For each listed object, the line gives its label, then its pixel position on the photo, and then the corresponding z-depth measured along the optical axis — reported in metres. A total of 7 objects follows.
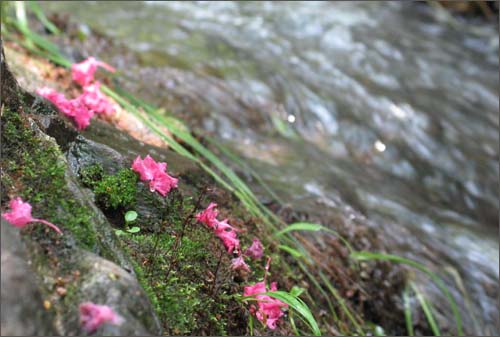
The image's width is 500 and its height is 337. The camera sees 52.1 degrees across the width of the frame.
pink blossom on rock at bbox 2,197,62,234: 1.36
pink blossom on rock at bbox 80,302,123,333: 1.24
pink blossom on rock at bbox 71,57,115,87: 3.63
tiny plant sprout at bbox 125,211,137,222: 1.86
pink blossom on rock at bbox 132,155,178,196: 2.03
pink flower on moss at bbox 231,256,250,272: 2.07
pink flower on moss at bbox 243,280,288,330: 1.98
